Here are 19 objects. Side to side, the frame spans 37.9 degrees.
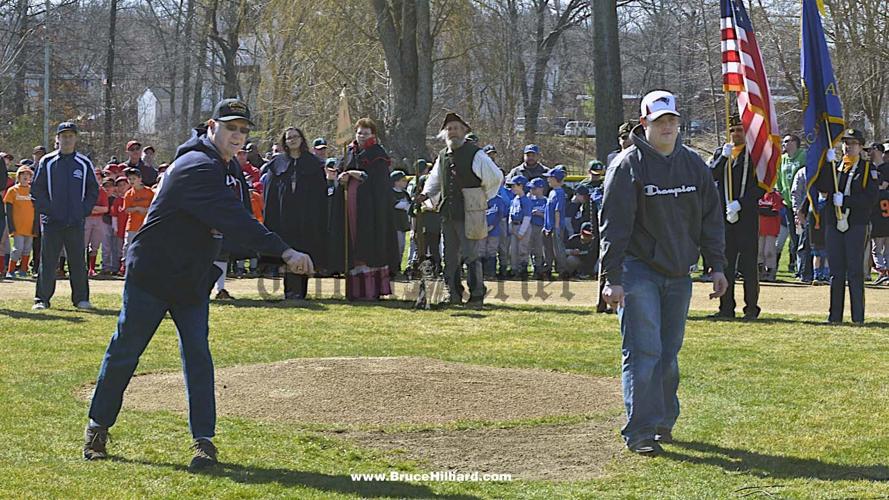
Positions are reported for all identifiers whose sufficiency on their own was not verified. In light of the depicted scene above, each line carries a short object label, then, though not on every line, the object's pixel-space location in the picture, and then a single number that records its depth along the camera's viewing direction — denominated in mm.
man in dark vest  14922
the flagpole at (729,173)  14145
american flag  14430
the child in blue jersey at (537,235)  20188
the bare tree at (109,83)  51281
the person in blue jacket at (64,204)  14609
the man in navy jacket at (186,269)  7043
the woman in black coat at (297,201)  16078
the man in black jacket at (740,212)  14141
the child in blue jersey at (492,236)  19938
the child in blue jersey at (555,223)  20031
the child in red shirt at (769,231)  19234
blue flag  14234
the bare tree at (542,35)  52938
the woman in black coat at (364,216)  16062
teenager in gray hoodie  7551
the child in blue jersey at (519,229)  20094
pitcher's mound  8914
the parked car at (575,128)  56625
